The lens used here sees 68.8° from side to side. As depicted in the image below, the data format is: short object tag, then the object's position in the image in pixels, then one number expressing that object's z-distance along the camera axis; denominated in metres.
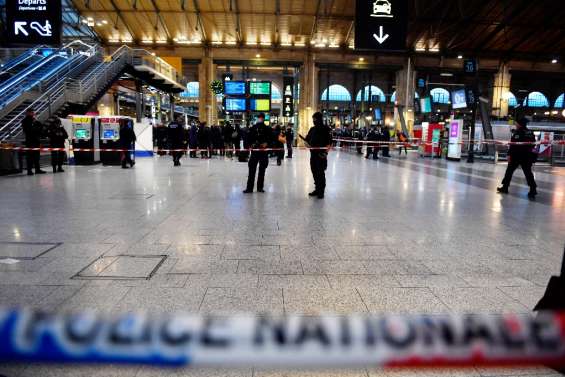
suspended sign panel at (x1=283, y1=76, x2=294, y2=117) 30.53
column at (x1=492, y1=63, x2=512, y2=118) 40.12
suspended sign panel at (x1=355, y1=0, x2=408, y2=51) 9.26
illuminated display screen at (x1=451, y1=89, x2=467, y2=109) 20.19
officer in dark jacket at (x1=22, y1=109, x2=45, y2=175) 12.04
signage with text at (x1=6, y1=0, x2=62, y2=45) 8.83
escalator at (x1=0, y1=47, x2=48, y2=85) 18.14
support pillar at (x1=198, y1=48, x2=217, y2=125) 37.28
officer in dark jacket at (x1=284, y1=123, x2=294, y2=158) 22.27
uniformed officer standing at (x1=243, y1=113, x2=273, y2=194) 9.09
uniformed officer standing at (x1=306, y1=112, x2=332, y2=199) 8.80
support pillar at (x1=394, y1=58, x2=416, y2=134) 38.66
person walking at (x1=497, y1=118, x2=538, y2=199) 9.23
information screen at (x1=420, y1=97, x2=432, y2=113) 28.28
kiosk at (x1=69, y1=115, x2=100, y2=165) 15.84
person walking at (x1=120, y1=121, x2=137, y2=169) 14.99
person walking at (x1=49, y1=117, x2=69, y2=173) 13.32
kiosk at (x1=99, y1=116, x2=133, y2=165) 16.08
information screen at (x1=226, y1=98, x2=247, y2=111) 23.09
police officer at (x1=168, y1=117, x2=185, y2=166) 16.19
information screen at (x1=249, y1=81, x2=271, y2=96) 23.83
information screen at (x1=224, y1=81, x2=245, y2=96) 23.20
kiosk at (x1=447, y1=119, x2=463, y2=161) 20.31
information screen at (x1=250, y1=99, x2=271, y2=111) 23.97
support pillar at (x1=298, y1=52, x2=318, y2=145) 38.03
